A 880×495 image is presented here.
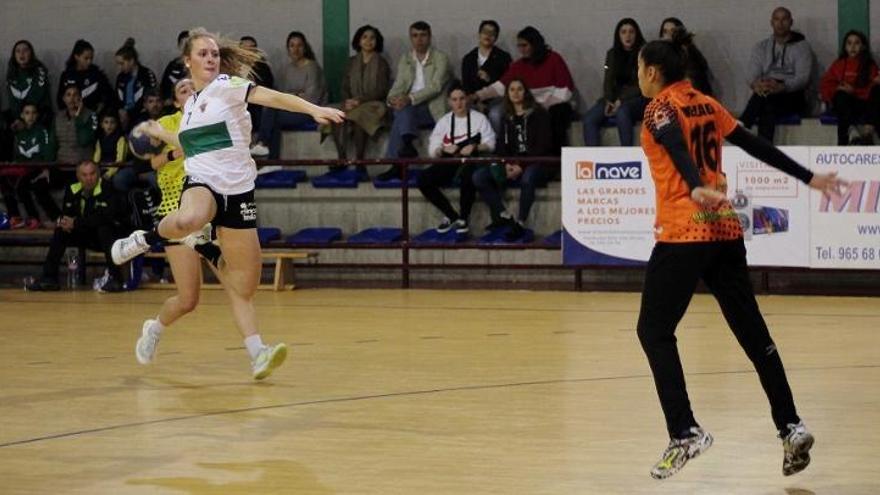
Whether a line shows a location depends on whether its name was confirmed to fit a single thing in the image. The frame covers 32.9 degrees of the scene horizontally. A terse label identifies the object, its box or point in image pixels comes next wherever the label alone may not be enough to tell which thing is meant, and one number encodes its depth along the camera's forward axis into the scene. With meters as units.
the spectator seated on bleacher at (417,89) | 17.45
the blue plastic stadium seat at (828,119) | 16.48
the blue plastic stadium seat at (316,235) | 16.69
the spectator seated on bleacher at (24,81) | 19.16
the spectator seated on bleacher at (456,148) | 16.14
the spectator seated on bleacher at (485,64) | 17.44
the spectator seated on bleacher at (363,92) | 17.83
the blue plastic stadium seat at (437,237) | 16.11
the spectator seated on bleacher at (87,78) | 18.95
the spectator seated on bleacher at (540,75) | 17.16
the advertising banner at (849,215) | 13.94
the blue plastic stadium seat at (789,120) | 16.66
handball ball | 12.01
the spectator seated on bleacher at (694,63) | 16.30
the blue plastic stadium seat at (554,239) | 15.59
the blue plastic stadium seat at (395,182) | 16.78
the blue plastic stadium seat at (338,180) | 17.30
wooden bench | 15.72
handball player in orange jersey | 6.00
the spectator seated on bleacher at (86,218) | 15.87
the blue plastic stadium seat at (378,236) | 16.34
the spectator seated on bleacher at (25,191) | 17.50
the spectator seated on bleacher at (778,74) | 16.53
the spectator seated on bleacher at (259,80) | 18.22
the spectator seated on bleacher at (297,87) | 18.12
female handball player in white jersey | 8.73
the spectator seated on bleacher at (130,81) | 18.64
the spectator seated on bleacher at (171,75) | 18.41
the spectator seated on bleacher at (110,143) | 17.61
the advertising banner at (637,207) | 14.16
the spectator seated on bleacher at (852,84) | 16.00
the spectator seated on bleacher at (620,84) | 16.61
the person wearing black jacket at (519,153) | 15.94
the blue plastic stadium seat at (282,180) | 17.55
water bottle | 16.39
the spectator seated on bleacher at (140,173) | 16.77
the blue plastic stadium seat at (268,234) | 16.92
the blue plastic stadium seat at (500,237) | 15.88
